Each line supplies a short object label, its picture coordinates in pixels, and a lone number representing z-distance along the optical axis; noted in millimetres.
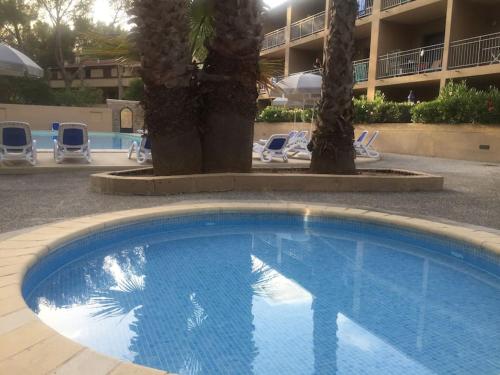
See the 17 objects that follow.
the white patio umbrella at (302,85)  14648
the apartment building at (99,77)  53169
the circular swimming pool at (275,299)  2646
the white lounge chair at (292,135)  15186
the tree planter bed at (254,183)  6773
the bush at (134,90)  37250
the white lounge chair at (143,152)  10345
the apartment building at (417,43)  16797
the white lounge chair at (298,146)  14078
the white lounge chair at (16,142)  9296
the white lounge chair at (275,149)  11500
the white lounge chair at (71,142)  9898
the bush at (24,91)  31234
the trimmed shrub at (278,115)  24538
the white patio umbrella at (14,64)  9883
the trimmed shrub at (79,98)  32094
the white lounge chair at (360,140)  14023
